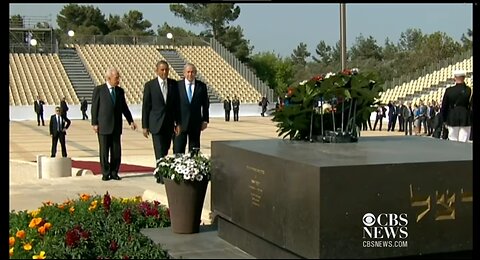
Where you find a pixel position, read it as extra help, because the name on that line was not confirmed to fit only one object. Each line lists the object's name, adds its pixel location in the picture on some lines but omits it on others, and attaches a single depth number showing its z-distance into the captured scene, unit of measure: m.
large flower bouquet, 6.38
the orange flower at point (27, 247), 6.02
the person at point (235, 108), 47.26
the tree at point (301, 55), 120.19
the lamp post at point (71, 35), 60.77
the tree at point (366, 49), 98.00
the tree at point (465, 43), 74.62
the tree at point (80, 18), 85.75
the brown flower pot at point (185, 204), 6.56
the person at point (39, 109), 41.41
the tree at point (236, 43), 84.12
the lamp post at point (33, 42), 57.31
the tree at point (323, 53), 111.75
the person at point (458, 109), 11.64
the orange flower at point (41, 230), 6.61
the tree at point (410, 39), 99.38
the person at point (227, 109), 47.09
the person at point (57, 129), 19.57
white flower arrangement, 6.48
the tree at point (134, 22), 90.81
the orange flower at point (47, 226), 6.69
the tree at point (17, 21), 60.50
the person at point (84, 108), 46.61
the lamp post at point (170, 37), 63.49
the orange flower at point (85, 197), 8.17
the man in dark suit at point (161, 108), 10.76
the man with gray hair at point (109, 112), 12.08
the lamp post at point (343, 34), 12.61
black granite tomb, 4.77
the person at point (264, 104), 53.20
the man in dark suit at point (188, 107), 10.76
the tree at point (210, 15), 83.81
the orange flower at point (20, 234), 6.35
